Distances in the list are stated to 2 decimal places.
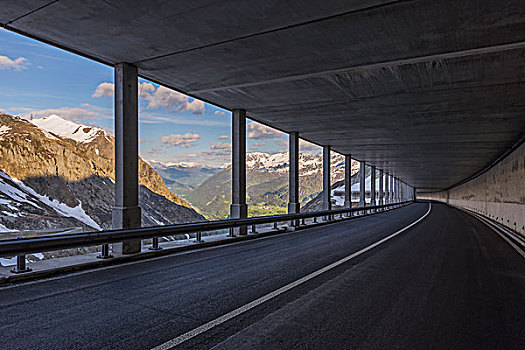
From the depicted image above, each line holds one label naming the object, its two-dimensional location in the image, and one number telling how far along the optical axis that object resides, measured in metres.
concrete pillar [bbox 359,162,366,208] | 36.41
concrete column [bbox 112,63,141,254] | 9.34
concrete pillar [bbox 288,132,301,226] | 20.58
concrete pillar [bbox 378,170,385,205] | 45.52
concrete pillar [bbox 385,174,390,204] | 52.90
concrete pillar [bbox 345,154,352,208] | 31.50
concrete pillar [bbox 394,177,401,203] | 66.12
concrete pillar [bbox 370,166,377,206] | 41.49
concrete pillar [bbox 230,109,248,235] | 14.97
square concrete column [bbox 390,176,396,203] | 60.98
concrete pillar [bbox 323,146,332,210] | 26.20
